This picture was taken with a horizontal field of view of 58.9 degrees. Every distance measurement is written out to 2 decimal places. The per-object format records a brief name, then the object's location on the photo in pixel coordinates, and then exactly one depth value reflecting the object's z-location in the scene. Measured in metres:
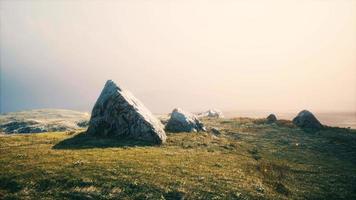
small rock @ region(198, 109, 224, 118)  135.50
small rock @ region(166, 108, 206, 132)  58.28
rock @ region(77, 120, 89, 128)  145.77
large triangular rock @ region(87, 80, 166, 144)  46.08
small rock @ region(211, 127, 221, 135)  61.18
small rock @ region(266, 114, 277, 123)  79.82
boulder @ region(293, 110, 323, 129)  70.91
